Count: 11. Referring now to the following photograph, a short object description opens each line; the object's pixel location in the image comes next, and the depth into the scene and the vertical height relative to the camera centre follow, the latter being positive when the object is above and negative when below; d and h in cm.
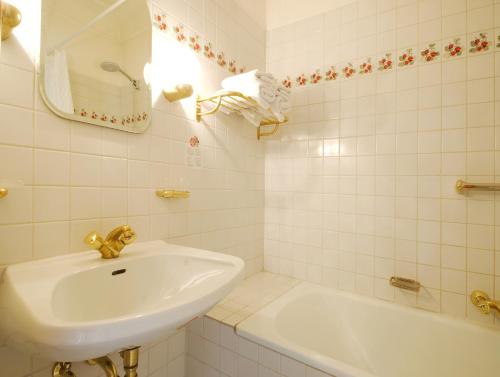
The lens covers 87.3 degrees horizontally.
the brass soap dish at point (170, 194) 113 -3
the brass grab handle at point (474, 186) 116 +1
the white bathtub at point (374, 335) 112 -72
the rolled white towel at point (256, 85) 129 +51
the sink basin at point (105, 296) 44 -26
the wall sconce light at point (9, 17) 68 +44
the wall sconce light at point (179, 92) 112 +41
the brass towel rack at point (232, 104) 126 +44
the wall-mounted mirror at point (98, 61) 82 +44
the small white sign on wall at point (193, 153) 129 +17
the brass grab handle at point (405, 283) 134 -50
